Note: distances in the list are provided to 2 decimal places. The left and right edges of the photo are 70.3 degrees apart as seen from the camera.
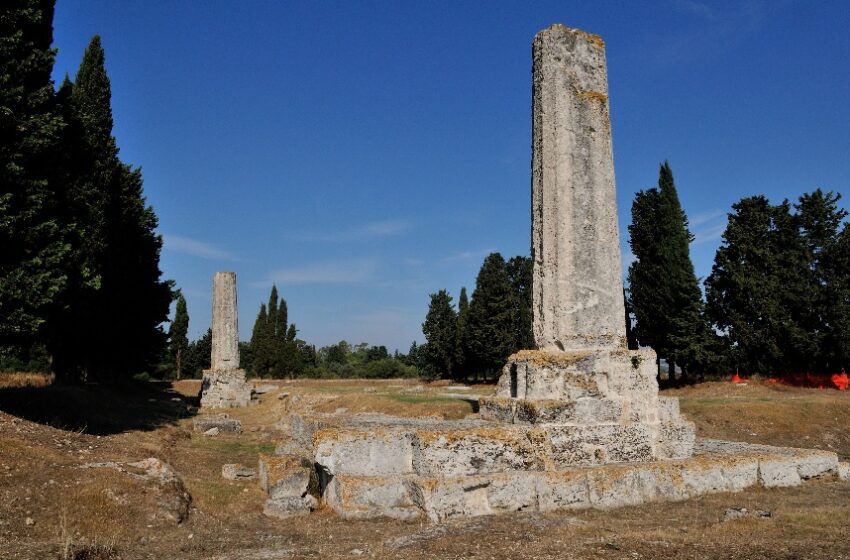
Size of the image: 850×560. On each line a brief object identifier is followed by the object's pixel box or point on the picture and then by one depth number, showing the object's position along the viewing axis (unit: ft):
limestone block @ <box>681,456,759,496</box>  26.73
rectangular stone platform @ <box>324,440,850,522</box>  22.75
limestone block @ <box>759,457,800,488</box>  28.50
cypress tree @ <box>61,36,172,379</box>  75.82
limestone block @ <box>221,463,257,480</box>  36.86
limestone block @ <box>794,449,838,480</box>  29.73
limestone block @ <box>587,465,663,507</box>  24.57
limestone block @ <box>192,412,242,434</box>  64.18
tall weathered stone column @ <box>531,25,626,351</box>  29.71
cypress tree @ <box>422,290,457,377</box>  163.43
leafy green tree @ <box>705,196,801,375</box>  114.21
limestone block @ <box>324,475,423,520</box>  23.06
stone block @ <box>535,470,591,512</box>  23.90
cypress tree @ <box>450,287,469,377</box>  155.53
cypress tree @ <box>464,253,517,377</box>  141.08
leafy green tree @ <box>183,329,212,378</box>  214.90
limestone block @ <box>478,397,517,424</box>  28.94
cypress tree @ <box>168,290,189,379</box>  200.64
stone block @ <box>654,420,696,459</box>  28.89
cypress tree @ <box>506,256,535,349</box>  143.23
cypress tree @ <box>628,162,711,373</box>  115.85
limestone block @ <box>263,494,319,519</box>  25.36
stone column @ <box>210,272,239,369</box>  99.25
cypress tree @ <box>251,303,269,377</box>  196.54
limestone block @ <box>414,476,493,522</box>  22.30
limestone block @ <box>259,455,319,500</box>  26.48
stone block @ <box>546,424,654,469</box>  26.78
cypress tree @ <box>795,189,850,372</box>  108.17
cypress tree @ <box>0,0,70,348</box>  40.32
